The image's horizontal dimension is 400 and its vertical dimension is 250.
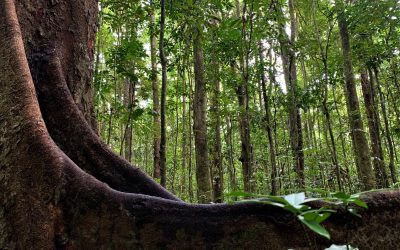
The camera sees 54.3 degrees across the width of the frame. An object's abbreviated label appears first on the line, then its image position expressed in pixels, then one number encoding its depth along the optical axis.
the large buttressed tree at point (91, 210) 1.38
